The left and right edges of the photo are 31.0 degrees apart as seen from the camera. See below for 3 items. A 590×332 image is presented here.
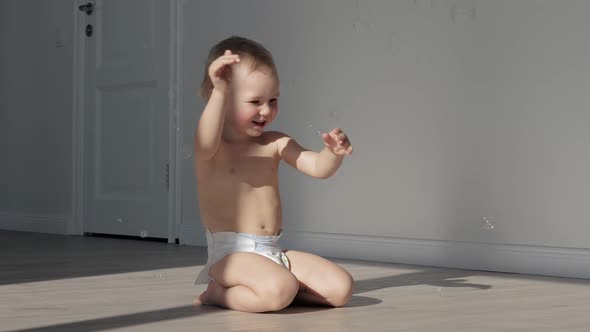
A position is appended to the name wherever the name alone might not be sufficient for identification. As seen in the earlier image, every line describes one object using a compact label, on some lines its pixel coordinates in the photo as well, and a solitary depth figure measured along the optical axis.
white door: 4.78
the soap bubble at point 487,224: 3.39
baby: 2.19
